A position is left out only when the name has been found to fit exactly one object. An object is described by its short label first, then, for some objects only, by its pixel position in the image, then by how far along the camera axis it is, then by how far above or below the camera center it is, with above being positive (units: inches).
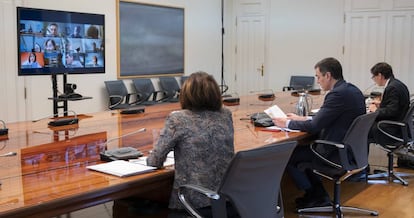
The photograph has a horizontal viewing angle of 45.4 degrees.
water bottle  175.6 -13.4
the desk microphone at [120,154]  102.7 -17.9
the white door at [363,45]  346.6 +17.5
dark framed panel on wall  315.6 +19.5
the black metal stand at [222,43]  402.3 +21.3
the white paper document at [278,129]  144.8 -17.5
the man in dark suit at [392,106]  185.9 -13.7
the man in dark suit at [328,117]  142.6 -14.0
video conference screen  232.1 +13.4
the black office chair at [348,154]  135.0 -24.0
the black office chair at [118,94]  297.2 -15.2
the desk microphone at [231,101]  216.1 -14.1
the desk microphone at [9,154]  106.5 -18.5
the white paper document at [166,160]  99.0 -18.7
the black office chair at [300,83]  364.5 -10.1
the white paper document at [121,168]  90.3 -18.7
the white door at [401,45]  337.1 +16.9
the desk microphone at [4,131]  132.3 -16.8
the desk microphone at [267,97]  237.6 -13.6
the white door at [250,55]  393.4 +11.4
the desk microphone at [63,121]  148.3 -16.0
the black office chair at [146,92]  320.5 -15.0
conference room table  76.4 -18.9
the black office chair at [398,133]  182.7 -23.8
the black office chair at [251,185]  80.7 -19.7
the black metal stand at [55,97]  221.1 -12.7
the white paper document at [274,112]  155.5 -13.6
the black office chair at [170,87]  339.8 -12.5
